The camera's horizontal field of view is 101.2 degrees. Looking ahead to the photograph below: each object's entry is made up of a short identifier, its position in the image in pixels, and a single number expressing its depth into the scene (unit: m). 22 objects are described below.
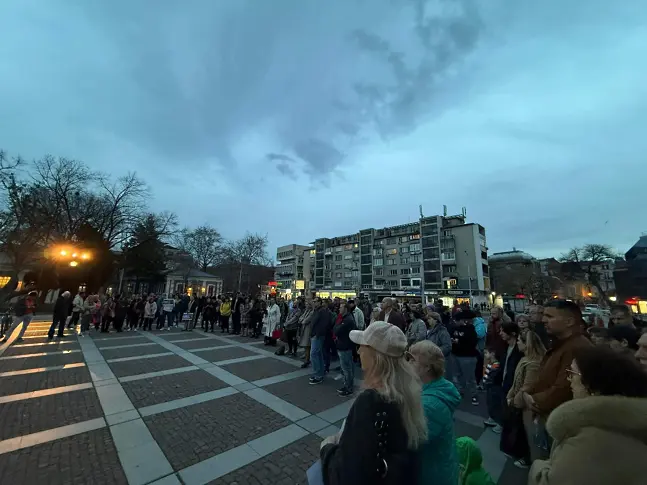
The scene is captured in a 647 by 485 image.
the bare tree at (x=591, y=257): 42.18
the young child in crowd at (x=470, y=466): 2.21
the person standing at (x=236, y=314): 14.03
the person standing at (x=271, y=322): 11.02
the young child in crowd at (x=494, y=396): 4.26
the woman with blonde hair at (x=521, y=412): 3.40
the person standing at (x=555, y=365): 2.81
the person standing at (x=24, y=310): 9.12
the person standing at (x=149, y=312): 14.34
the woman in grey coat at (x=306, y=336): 8.41
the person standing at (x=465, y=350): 6.16
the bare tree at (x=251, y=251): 43.31
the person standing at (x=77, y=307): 12.13
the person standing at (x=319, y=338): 6.95
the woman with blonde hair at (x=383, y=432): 1.22
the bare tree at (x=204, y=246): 48.06
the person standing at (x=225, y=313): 14.60
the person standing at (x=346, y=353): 6.18
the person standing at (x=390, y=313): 7.13
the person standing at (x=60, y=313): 10.44
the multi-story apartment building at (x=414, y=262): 53.31
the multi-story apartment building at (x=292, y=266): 87.69
